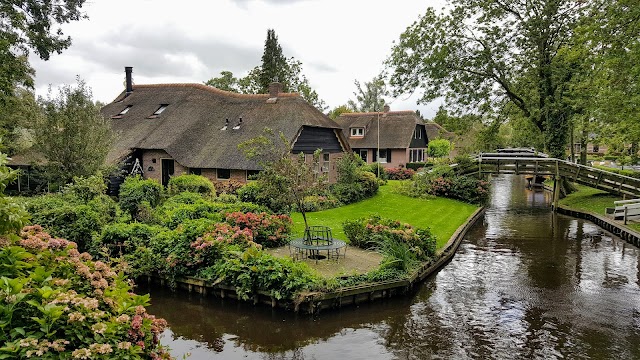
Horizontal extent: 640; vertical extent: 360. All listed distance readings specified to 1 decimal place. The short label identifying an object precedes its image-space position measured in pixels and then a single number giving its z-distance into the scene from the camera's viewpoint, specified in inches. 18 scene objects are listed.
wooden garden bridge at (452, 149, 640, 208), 1021.5
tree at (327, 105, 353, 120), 2904.5
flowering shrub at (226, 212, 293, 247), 642.2
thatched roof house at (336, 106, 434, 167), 1886.1
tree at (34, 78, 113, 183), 810.8
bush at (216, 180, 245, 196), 1018.8
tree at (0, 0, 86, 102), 727.1
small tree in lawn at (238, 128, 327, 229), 591.2
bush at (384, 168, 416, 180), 1635.1
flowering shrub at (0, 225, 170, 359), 173.6
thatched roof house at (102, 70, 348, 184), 1114.1
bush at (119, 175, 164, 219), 782.5
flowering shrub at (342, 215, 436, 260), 607.2
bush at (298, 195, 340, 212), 946.1
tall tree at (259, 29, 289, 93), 1962.4
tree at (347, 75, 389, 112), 3051.2
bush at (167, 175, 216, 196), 903.7
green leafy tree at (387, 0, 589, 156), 1155.3
